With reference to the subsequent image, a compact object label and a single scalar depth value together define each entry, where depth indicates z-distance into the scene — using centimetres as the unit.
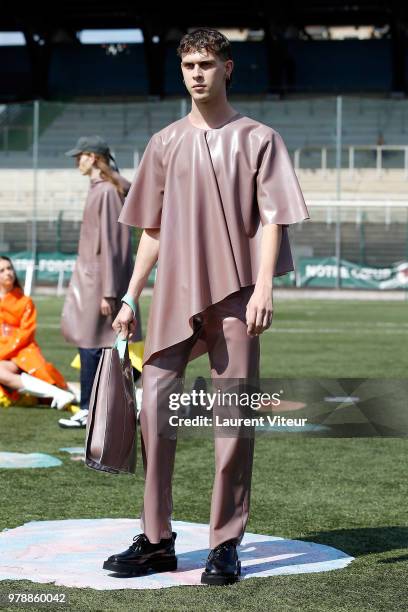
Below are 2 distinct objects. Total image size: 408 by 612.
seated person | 1829
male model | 812
